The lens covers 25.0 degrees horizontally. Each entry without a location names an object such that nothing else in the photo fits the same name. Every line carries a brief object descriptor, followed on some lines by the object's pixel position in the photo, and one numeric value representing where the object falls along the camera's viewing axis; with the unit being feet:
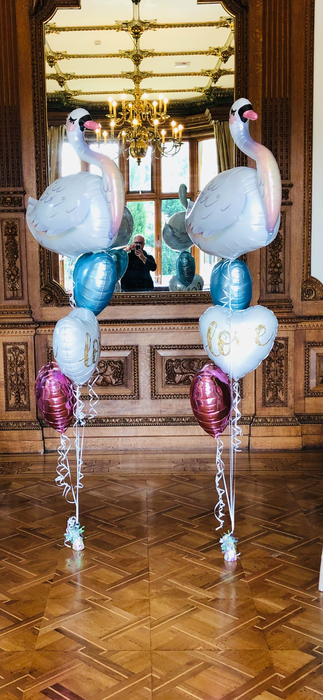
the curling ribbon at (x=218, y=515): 11.26
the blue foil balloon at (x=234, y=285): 10.41
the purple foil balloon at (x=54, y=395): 11.03
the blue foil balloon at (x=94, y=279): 10.59
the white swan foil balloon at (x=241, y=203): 9.50
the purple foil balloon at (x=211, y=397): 10.61
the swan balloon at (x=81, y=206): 9.97
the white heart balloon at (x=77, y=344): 10.16
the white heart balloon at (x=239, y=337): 10.01
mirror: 15.30
